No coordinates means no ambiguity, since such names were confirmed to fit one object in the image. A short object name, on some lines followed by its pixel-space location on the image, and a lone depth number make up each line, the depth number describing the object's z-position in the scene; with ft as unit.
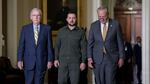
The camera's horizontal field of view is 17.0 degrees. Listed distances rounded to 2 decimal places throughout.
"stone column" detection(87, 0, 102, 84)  34.17
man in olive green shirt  21.72
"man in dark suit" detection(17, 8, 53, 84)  21.33
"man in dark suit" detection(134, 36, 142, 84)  35.48
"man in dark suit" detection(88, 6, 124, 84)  21.20
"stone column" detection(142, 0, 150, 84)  33.42
